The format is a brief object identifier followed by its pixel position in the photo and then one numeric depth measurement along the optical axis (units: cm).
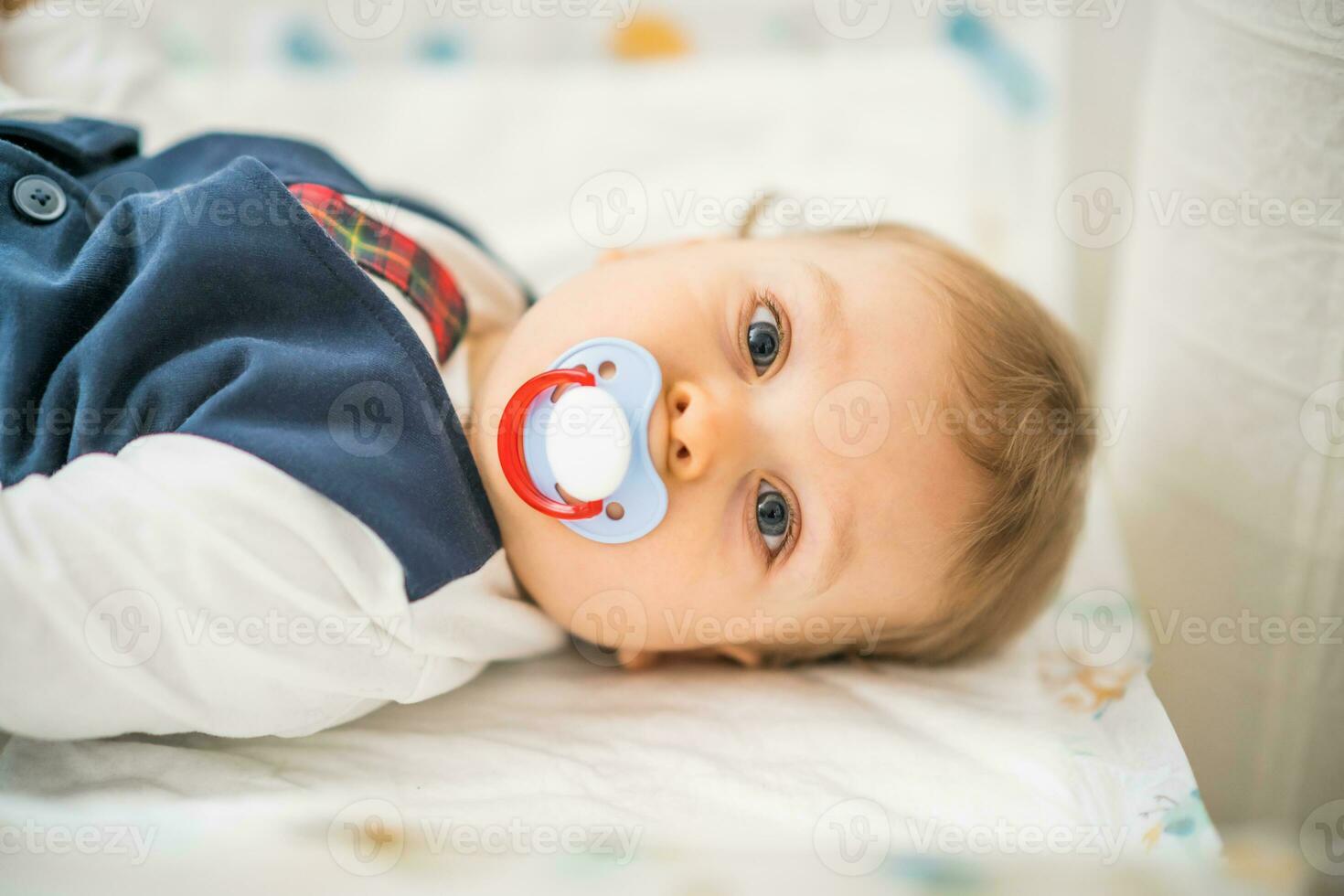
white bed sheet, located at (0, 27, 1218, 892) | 56
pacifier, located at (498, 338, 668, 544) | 58
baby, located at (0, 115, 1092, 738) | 55
